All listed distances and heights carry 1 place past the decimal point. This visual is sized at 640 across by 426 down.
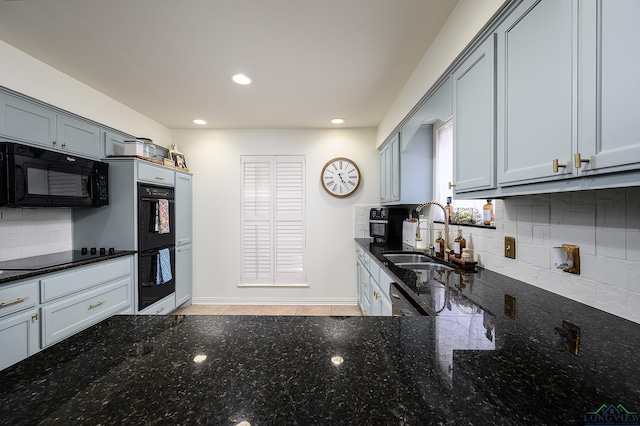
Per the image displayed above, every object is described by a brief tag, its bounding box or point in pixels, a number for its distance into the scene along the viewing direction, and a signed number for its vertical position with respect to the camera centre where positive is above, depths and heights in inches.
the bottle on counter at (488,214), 70.8 -1.2
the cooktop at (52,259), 77.3 -15.5
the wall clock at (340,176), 151.6 +18.9
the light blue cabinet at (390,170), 114.6 +18.1
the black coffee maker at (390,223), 129.6 -6.5
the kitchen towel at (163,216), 121.3 -2.3
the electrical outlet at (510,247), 61.6 -8.7
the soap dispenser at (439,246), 90.3 -12.5
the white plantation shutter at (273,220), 152.8 -5.4
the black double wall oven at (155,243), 113.2 -14.2
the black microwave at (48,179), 76.1 +10.6
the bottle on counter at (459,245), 79.8 -10.4
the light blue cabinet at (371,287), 81.8 -28.4
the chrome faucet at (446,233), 87.6 -7.6
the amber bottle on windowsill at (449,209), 93.3 +0.2
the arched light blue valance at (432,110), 66.8 +28.8
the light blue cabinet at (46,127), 79.0 +27.6
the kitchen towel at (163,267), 120.6 -25.1
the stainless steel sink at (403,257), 97.7 -17.1
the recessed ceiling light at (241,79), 94.6 +46.3
